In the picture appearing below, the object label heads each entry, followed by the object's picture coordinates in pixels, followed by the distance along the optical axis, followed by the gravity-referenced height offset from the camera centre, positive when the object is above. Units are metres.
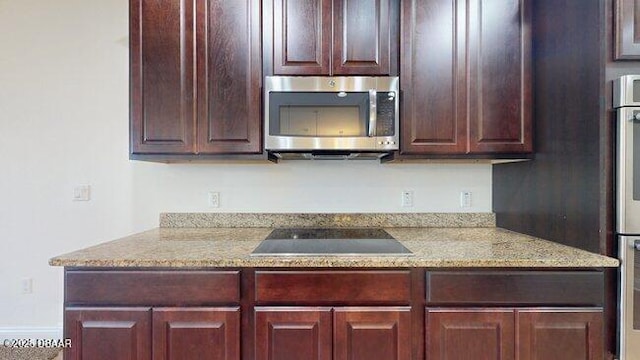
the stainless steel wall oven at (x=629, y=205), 1.28 -0.12
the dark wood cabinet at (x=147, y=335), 1.37 -0.64
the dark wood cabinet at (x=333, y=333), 1.37 -0.64
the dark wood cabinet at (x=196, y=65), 1.76 +0.56
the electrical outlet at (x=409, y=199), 2.17 -0.16
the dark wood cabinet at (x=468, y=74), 1.75 +0.51
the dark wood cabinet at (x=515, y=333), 1.35 -0.64
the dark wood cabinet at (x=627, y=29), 1.32 +0.55
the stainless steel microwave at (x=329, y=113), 1.72 +0.31
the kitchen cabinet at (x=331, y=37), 1.76 +0.70
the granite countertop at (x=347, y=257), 1.34 -0.34
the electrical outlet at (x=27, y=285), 2.31 -0.74
